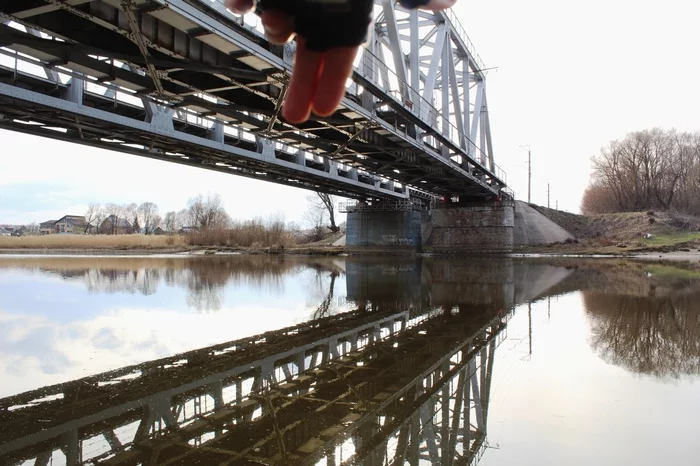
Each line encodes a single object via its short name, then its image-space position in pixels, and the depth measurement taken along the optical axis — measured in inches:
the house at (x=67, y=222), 6589.6
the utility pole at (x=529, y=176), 3137.3
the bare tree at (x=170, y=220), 5185.5
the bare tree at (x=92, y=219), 4990.2
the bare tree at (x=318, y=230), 3280.0
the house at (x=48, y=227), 6525.6
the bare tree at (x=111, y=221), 4943.2
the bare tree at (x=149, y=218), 5241.1
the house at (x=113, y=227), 4940.9
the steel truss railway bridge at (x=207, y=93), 396.2
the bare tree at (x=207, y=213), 3641.7
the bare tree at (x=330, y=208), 3243.1
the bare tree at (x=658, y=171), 2600.9
